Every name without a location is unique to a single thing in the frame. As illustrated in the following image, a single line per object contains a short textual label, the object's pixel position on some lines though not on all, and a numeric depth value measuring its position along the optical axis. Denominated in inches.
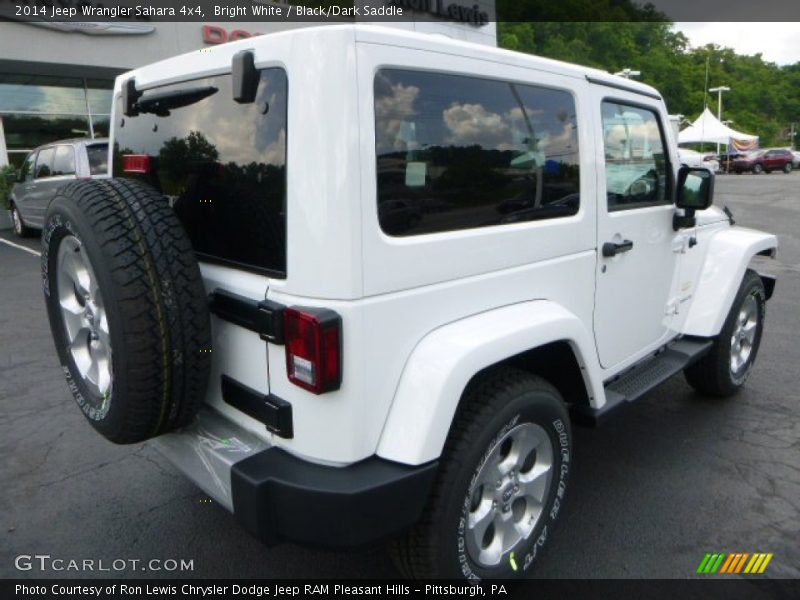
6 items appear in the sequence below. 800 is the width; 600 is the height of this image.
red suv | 1542.8
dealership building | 545.0
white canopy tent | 1438.2
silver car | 366.3
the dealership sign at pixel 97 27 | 545.6
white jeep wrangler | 73.9
